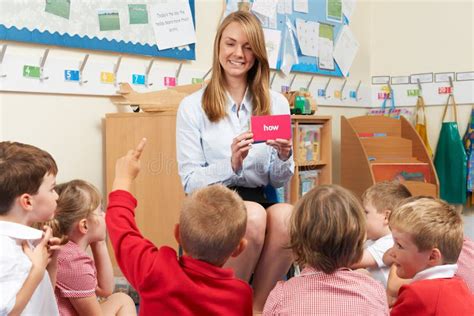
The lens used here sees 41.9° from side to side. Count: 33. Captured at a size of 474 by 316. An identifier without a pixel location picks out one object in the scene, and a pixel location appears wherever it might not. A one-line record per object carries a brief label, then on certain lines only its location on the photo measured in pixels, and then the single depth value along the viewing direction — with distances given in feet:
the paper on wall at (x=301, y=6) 12.62
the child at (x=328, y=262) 4.78
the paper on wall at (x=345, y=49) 13.97
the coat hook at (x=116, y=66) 9.32
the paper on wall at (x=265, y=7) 11.75
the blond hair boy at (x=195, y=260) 4.79
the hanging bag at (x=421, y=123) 13.87
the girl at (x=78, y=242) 6.07
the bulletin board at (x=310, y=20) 12.30
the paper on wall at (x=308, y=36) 12.76
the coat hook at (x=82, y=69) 8.86
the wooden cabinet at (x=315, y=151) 10.19
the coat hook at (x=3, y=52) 7.91
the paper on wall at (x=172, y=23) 9.80
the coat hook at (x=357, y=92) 14.65
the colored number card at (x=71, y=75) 8.73
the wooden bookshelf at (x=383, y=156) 12.44
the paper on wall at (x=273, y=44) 11.98
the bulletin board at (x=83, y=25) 8.12
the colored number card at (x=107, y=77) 9.17
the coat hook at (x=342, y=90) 14.13
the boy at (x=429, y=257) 5.32
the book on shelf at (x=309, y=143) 10.53
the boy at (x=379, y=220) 7.27
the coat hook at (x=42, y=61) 8.38
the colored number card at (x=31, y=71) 8.24
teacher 7.30
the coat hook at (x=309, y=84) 13.07
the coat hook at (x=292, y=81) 12.65
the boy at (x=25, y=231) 4.54
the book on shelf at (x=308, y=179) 10.70
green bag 13.19
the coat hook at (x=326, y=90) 13.65
